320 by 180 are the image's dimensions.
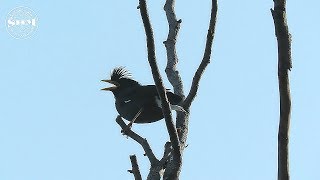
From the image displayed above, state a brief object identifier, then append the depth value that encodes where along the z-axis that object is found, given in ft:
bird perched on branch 46.73
